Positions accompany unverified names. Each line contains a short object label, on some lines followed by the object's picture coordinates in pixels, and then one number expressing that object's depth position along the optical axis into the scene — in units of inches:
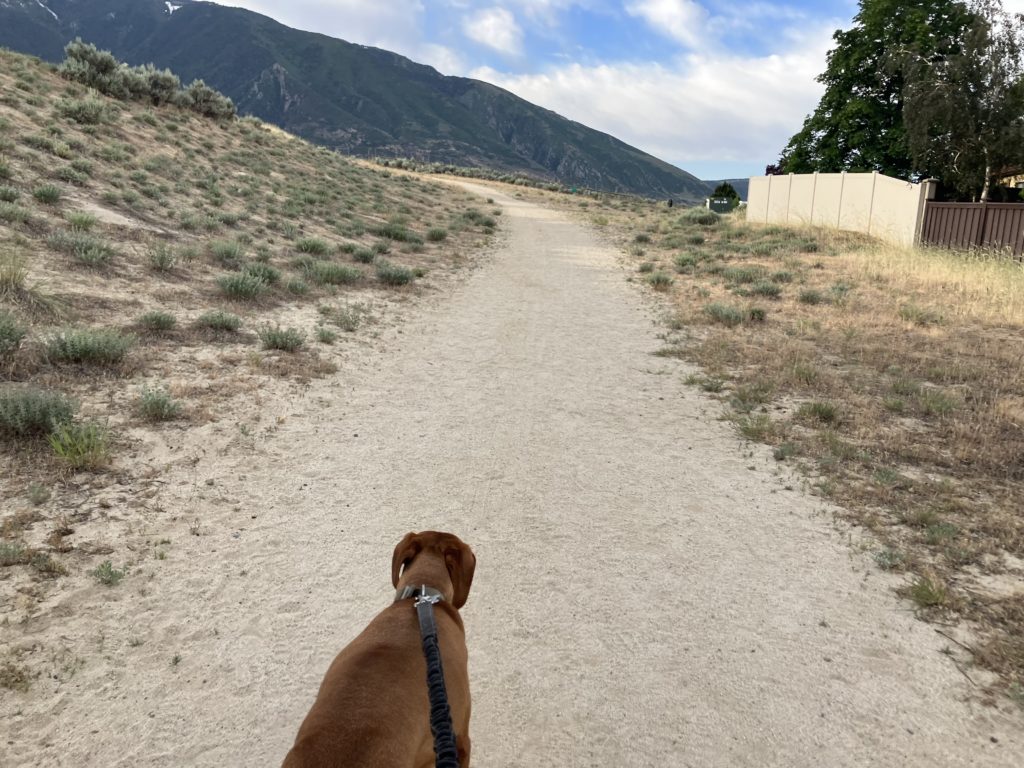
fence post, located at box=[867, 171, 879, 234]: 879.7
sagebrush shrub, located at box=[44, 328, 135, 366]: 241.8
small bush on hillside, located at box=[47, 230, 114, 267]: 358.0
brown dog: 63.3
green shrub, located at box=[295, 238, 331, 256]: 563.8
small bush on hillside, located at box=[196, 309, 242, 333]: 318.7
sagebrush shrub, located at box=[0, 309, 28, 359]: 231.0
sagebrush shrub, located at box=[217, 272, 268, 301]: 381.7
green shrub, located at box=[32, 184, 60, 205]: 433.1
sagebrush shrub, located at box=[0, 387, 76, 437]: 187.2
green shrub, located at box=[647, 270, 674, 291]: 577.7
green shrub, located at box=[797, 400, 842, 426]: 257.3
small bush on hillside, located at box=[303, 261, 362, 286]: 474.9
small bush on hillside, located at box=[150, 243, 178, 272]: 388.5
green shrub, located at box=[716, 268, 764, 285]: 588.7
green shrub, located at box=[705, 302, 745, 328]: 425.4
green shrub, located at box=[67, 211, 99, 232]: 407.2
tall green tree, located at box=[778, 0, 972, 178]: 1146.0
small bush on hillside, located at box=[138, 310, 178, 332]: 299.1
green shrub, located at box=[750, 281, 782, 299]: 522.6
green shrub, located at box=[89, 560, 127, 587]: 140.0
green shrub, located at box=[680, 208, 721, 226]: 1186.6
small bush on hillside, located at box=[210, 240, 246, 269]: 450.9
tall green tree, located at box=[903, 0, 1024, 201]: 860.0
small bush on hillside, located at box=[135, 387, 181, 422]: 218.4
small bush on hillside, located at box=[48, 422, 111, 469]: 179.8
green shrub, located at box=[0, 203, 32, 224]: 374.9
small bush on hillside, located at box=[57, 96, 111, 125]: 679.1
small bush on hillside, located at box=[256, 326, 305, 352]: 313.4
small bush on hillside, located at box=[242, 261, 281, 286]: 429.4
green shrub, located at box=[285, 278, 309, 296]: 422.3
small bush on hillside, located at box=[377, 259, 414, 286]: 514.3
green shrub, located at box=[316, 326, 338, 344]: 336.4
